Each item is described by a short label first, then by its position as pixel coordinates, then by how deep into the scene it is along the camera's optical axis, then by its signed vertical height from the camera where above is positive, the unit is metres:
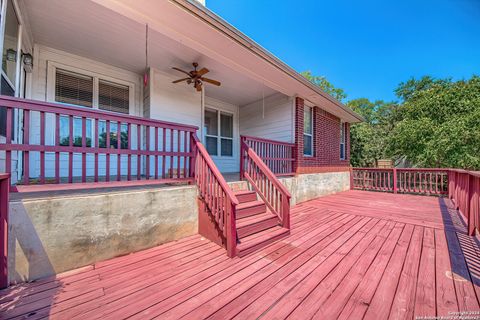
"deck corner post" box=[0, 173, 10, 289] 1.81 -0.59
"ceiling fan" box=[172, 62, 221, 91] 4.42 +1.90
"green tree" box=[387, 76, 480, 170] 8.37 +1.53
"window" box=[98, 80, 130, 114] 4.45 +1.52
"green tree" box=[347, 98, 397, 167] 12.00 +1.08
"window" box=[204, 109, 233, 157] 6.52 +1.02
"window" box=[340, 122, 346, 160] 8.90 +1.05
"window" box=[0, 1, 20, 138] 2.56 +1.47
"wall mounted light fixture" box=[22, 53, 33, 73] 3.23 +1.68
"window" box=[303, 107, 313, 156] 6.66 +1.05
